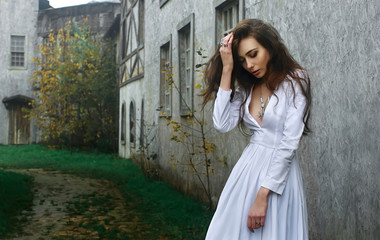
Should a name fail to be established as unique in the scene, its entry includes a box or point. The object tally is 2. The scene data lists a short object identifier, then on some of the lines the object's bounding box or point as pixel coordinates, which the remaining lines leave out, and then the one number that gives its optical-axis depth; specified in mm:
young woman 2279
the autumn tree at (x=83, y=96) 20359
